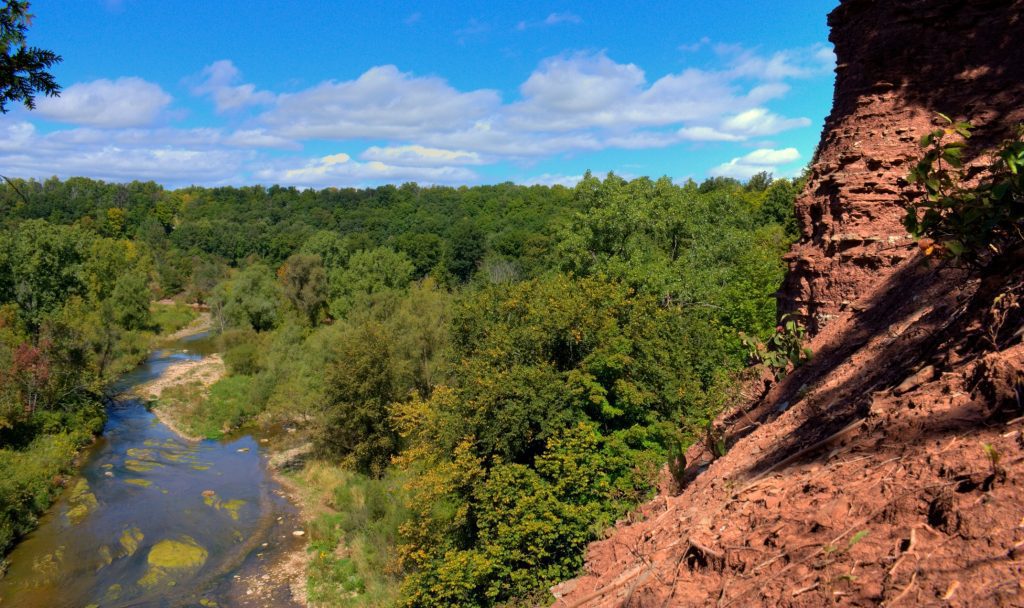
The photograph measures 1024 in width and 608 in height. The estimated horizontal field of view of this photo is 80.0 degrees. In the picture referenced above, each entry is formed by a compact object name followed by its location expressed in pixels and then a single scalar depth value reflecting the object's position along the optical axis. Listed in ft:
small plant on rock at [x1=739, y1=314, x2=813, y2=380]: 28.02
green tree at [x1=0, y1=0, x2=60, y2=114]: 21.56
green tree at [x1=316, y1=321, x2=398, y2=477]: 82.33
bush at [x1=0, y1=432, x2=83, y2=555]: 68.49
